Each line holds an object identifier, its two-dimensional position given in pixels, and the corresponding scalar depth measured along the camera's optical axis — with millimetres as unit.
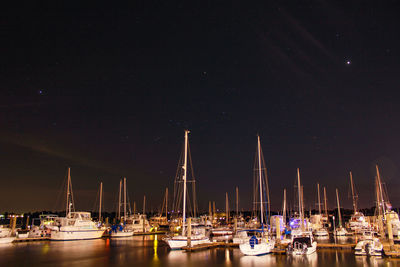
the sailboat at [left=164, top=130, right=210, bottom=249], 37662
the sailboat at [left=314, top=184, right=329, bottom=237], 60000
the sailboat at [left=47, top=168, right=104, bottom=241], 54969
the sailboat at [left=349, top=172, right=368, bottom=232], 66250
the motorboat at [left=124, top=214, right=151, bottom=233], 76950
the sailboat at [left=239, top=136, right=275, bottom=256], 32281
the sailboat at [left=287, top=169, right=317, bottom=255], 32469
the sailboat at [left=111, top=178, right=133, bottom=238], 65238
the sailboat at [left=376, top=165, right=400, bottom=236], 47469
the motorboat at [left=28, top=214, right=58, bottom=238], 58516
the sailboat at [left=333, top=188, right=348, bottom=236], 61031
